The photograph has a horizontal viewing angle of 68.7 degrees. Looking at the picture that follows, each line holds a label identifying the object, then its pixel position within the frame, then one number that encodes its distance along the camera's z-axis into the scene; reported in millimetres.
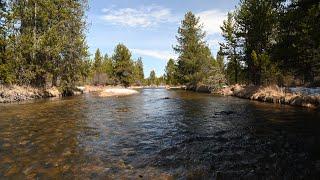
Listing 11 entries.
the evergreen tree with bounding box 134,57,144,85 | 95545
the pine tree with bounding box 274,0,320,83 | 15491
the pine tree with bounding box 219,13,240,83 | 37348
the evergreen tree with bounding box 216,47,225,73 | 75400
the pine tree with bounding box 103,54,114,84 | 73272
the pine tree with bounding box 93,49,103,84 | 74511
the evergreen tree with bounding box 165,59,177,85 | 96218
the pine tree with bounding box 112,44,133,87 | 68405
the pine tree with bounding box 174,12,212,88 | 47167
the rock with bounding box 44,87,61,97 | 31242
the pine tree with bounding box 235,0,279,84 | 26835
